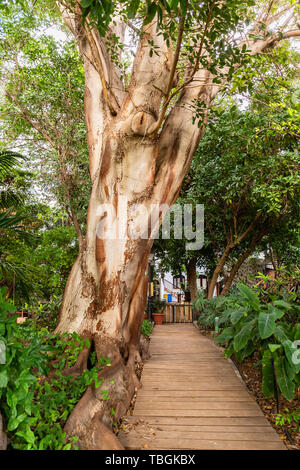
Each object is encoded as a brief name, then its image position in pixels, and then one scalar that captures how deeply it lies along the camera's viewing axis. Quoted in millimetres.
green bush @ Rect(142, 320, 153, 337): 7761
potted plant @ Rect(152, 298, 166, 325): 11633
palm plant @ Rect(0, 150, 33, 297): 3320
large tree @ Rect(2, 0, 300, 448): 3867
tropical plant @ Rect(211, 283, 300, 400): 3078
